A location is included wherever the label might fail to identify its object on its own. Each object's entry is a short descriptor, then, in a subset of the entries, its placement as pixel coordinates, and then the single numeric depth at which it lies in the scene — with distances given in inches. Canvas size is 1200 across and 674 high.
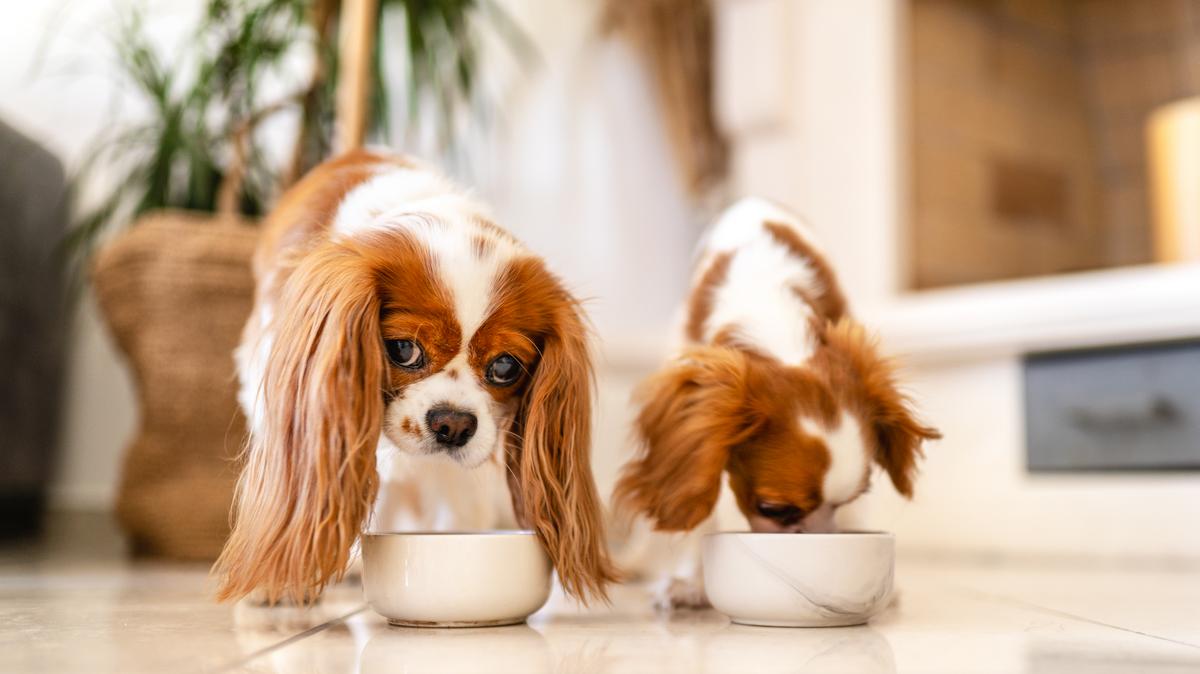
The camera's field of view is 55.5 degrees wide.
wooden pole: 75.7
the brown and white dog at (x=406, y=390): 40.1
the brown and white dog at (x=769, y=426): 46.3
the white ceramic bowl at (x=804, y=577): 41.9
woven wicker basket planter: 75.1
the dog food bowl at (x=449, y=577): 40.4
